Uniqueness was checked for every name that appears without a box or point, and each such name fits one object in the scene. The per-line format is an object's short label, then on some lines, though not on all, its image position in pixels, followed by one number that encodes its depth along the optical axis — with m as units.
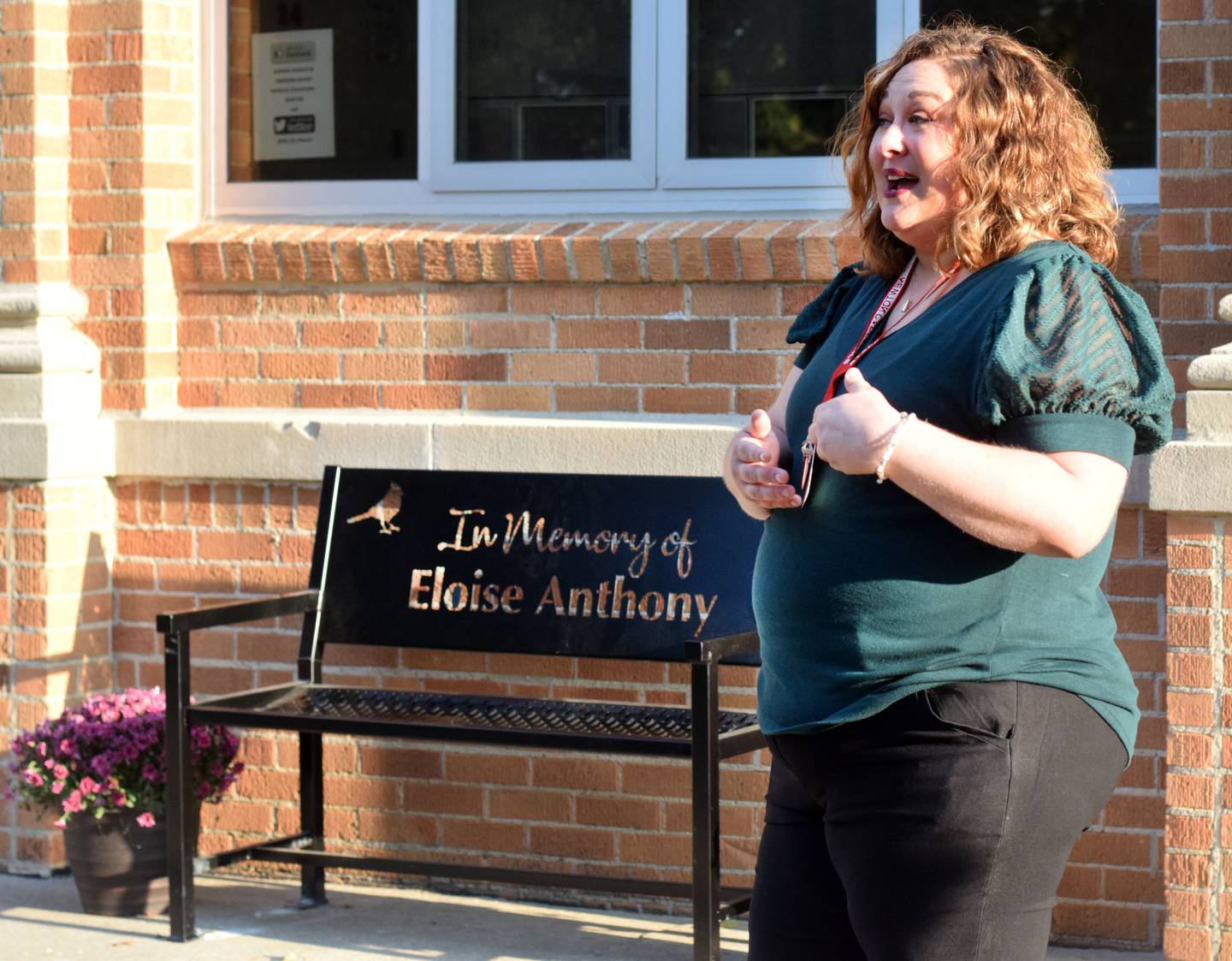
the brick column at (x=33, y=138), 5.25
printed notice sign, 5.43
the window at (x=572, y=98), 4.74
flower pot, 4.77
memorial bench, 4.41
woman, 2.06
